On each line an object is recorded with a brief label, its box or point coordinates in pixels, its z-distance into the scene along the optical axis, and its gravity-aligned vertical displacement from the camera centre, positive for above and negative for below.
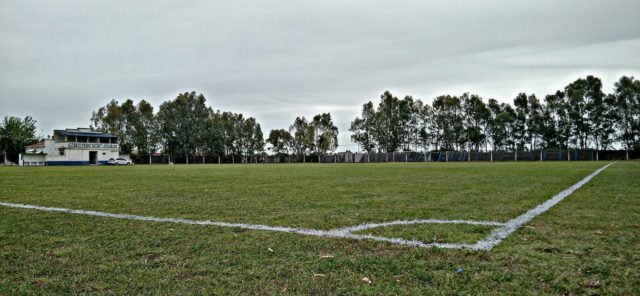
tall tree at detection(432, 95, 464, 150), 73.50 +6.47
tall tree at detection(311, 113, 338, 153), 83.19 +4.88
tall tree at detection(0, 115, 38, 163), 59.62 +2.99
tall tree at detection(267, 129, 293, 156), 84.94 +3.24
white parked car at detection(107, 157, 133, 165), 59.88 -0.77
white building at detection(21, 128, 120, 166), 56.75 +1.15
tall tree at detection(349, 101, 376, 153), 78.81 +5.65
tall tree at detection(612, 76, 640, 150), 57.53 +6.62
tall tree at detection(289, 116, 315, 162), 82.25 +3.70
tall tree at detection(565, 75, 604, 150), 60.78 +7.67
